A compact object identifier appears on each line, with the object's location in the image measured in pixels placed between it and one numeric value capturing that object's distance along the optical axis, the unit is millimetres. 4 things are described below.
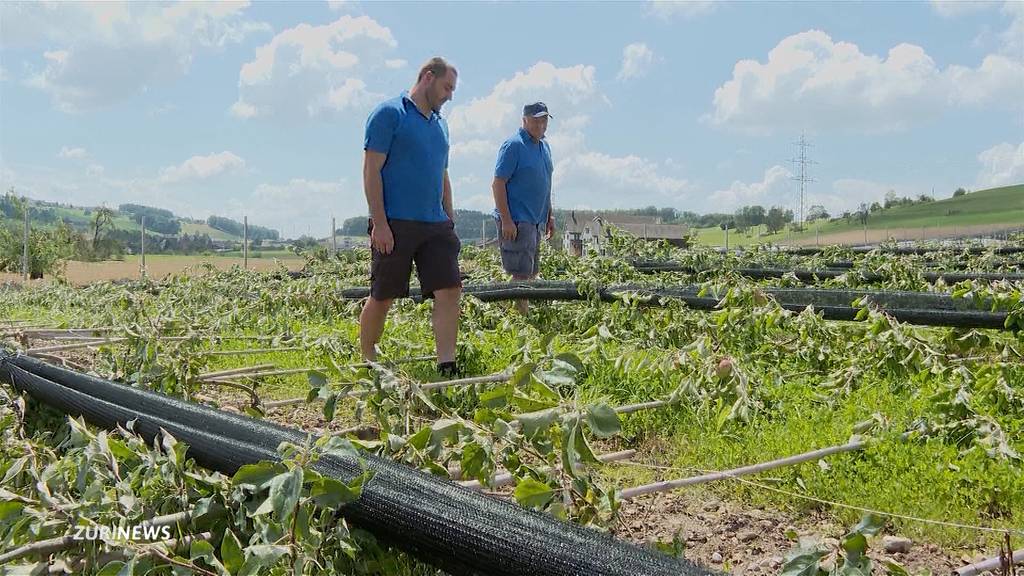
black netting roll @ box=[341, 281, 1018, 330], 3986
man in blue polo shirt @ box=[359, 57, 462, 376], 3939
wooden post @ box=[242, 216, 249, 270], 20531
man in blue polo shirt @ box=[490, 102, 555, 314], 6184
